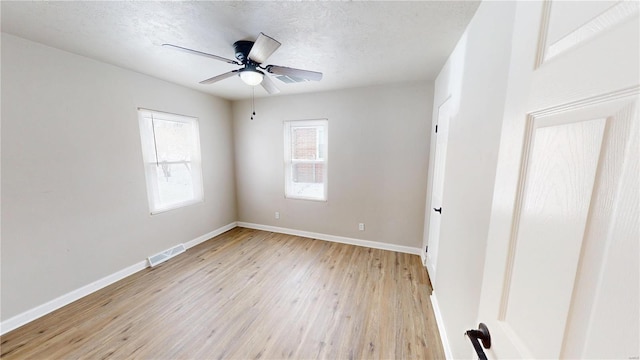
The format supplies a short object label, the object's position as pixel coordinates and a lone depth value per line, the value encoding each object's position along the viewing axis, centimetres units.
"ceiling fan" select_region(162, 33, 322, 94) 170
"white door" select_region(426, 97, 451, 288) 215
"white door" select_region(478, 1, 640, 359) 32
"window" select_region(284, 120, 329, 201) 358
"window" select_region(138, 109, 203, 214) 282
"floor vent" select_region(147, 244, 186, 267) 283
